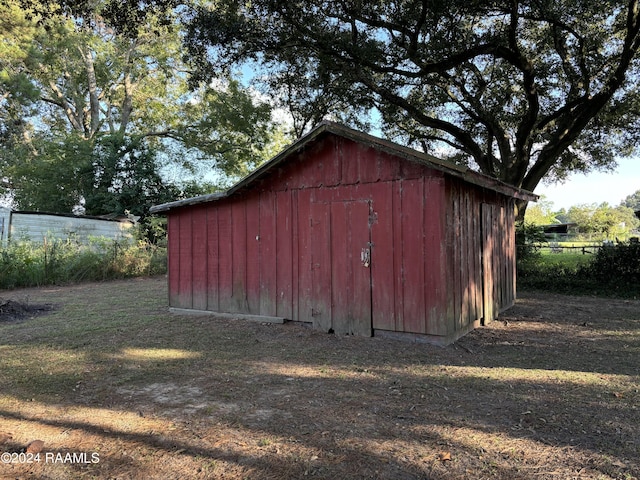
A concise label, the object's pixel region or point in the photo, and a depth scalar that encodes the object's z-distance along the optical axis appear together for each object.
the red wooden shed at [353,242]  5.95
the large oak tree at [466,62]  10.09
